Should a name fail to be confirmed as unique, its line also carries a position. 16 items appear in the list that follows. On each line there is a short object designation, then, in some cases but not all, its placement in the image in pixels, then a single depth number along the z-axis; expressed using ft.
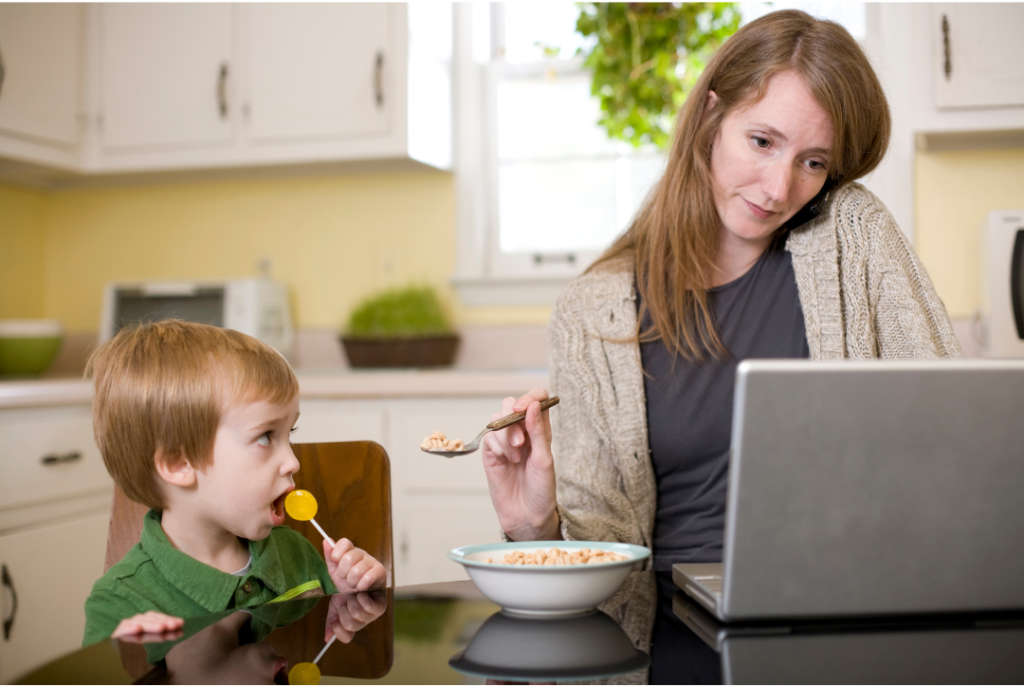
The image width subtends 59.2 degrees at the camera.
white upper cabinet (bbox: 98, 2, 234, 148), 8.98
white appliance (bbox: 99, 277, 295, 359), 8.95
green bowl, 8.59
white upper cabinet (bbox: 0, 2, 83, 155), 8.44
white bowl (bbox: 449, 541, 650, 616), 2.24
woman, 3.96
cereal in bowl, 2.44
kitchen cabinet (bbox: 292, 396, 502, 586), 7.45
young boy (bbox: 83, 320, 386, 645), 3.32
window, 9.27
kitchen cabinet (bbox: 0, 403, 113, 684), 6.93
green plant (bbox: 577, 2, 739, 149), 7.20
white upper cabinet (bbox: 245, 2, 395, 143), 8.55
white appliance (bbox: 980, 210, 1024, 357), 7.34
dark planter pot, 8.68
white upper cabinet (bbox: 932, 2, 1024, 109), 7.39
